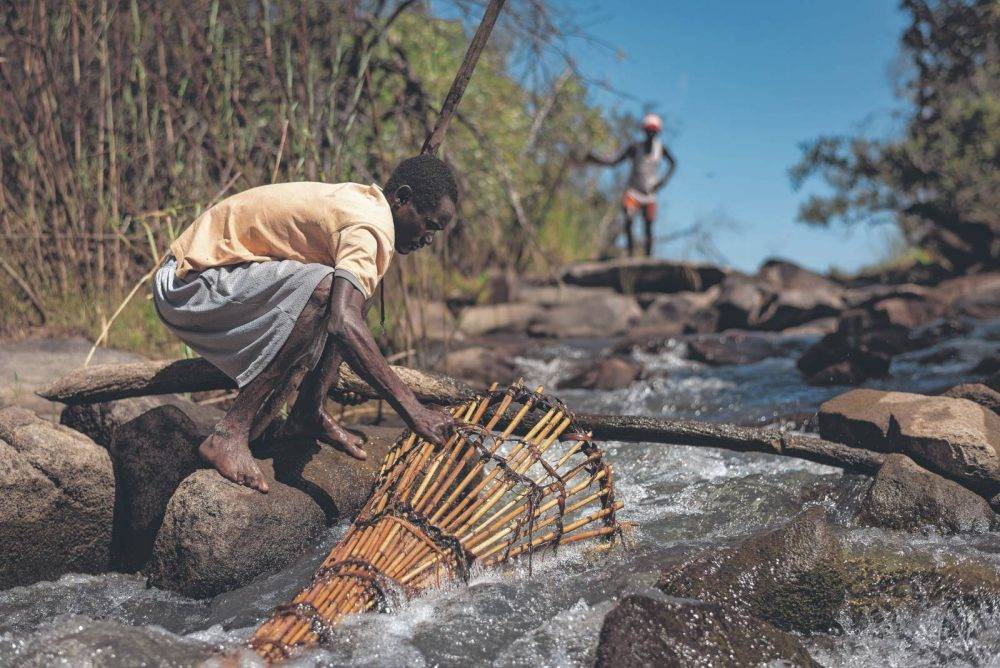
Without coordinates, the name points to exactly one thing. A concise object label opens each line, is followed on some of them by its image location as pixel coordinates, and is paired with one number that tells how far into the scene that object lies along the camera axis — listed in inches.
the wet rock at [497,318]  384.2
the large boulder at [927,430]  135.7
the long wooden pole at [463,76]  143.8
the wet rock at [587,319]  388.8
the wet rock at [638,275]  443.8
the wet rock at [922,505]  131.1
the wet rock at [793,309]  395.5
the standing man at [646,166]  440.1
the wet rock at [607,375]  277.0
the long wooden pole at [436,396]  135.3
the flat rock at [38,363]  160.9
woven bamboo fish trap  97.7
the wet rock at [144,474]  131.5
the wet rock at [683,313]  389.7
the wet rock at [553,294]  412.8
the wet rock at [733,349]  315.9
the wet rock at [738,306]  395.2
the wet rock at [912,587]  106.8
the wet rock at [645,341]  341.1
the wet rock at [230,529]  115.0
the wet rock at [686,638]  90.3
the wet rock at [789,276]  470.1
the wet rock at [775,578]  103.7
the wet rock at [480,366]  273.6
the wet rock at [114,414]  141.6
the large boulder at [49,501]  122.7
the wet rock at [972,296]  376.8
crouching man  112.3
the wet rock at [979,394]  155.3
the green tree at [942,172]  415.2
